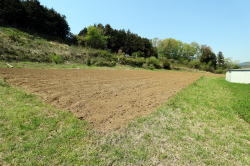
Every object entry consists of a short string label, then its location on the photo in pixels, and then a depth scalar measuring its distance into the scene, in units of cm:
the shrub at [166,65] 3422
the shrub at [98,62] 1981
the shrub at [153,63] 3027
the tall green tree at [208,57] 4919
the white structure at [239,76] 1104
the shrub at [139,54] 4132
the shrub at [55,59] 1597
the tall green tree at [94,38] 3353
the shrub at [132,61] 2847
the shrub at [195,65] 4472
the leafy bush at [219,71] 4266
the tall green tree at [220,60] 5252
